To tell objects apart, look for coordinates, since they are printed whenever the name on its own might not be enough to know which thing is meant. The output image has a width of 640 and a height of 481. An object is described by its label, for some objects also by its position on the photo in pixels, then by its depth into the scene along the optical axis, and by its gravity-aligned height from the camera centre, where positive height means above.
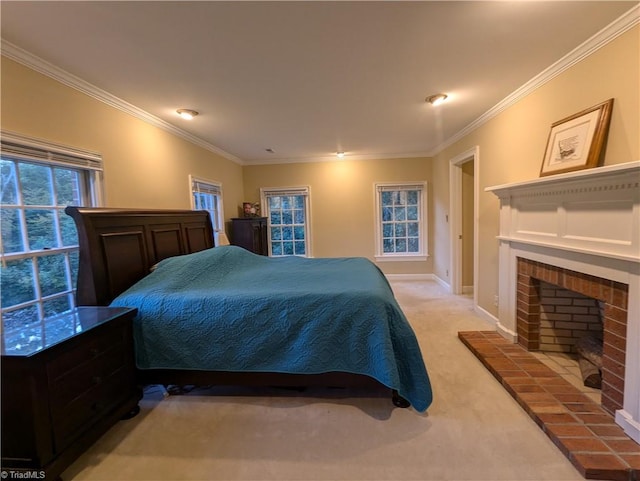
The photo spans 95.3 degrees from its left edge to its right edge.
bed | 1.87 -0.73
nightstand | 1.32 -0.81
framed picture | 1.84 +0.45
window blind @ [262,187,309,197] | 5.43 +0.51
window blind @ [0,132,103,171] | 1.73 +0.51
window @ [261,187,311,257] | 5.53 -0.06
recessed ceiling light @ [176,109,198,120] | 2.85 +1.09
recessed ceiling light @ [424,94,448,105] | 2.68 +1.06
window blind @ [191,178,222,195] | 3.82 +0.49
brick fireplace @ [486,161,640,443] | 1.56 -0.31
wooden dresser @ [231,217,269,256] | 4.68 -0.20
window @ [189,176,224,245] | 3.84 +0.33
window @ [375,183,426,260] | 5.41 -0.17
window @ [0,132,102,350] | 1.76 +0.01
